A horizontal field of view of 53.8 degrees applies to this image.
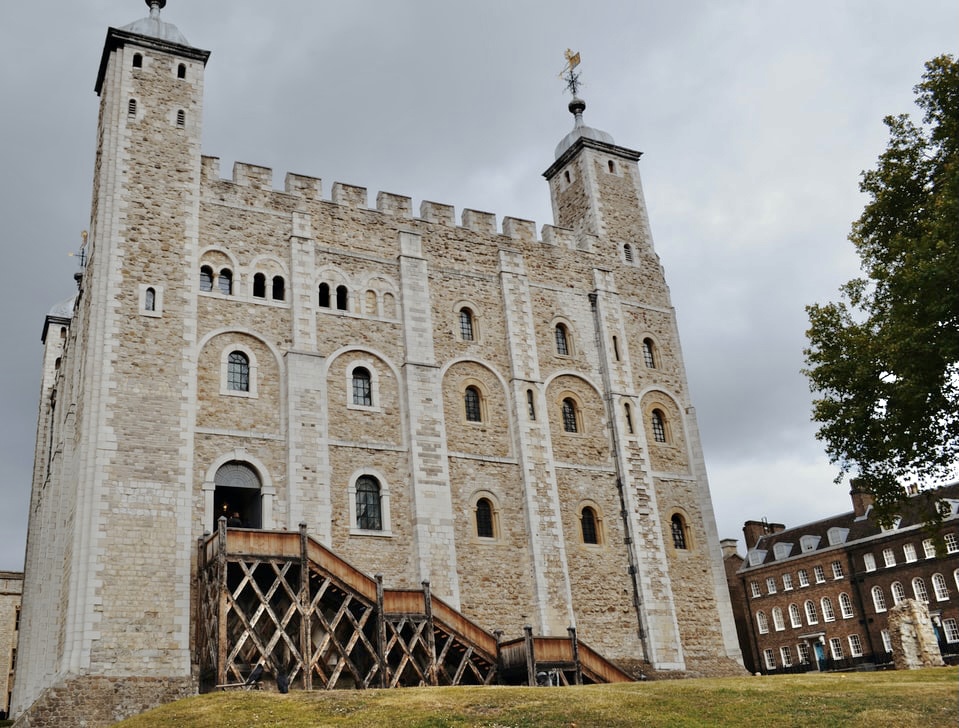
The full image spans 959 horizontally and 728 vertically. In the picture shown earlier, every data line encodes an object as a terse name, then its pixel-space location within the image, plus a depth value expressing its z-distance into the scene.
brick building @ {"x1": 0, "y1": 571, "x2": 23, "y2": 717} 47.53
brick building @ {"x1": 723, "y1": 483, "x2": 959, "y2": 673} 46.69
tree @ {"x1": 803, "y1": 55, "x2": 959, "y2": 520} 19.70
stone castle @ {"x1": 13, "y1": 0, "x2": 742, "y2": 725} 24.11
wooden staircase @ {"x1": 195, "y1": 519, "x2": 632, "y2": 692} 21.97
